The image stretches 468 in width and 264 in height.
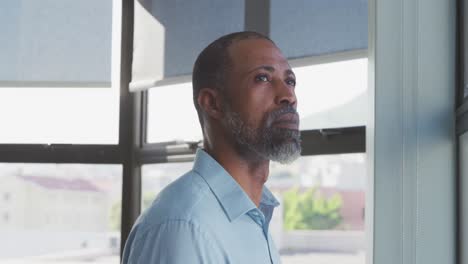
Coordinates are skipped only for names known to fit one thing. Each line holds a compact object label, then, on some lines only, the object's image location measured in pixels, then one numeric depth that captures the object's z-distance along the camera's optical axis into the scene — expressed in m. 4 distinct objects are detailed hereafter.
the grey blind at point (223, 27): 2.30
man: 1.04
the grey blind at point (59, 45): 2.94
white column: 1.68
